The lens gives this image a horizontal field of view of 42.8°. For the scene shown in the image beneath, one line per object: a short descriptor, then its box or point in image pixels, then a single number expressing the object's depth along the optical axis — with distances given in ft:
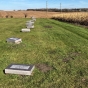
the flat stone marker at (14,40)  17.44
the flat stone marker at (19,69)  10.40
